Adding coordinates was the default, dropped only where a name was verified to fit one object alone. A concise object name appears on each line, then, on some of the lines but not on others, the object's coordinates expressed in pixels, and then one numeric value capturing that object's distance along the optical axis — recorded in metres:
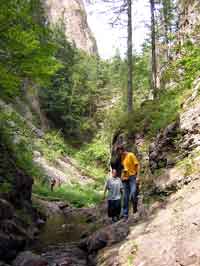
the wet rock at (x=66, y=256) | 5.79
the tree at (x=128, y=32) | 14.30
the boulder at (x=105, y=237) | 6.10
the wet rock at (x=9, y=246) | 6.20
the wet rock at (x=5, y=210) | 7.02
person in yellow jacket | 7.07
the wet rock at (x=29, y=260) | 5.50
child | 7.66
